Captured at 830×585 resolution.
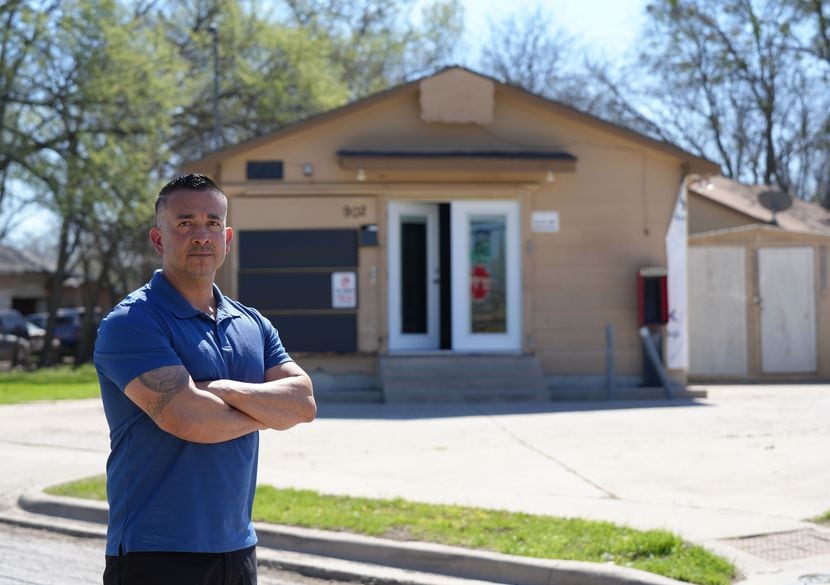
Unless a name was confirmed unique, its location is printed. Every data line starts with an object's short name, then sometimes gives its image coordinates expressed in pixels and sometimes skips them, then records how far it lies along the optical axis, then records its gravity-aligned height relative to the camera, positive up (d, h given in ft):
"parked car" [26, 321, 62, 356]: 107.57 -2.96
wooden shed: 60.18 +0.02
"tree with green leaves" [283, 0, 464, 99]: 109.50 +27.88
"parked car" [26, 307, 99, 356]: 124.67 -1.87
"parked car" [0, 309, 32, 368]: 101.30 -3.37
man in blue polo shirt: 10.53 -1.00
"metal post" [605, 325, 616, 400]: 49.70 -2.38
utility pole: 89.20 +18.96
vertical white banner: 52.31 +0.80
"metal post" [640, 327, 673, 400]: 50.14 -2.20
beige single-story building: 50.62 +3.79
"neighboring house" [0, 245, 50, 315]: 163.02 +5.00
